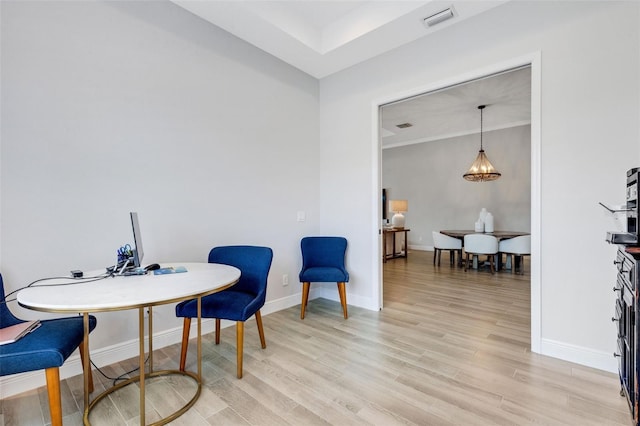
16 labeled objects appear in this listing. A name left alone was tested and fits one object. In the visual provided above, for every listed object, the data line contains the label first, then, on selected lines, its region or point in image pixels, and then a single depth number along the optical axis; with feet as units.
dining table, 17.13
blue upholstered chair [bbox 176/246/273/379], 6.64
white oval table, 4.31
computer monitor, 6.09
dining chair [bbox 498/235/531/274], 16.38
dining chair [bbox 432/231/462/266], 18.97
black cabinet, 4.32
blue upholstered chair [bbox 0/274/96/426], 4.37
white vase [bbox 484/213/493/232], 19.04
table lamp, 23.88
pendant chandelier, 18.88
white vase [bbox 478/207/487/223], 19.31
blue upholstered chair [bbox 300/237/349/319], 10.80
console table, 21.94
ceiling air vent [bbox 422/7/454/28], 8.27
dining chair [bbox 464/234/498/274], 16.65
